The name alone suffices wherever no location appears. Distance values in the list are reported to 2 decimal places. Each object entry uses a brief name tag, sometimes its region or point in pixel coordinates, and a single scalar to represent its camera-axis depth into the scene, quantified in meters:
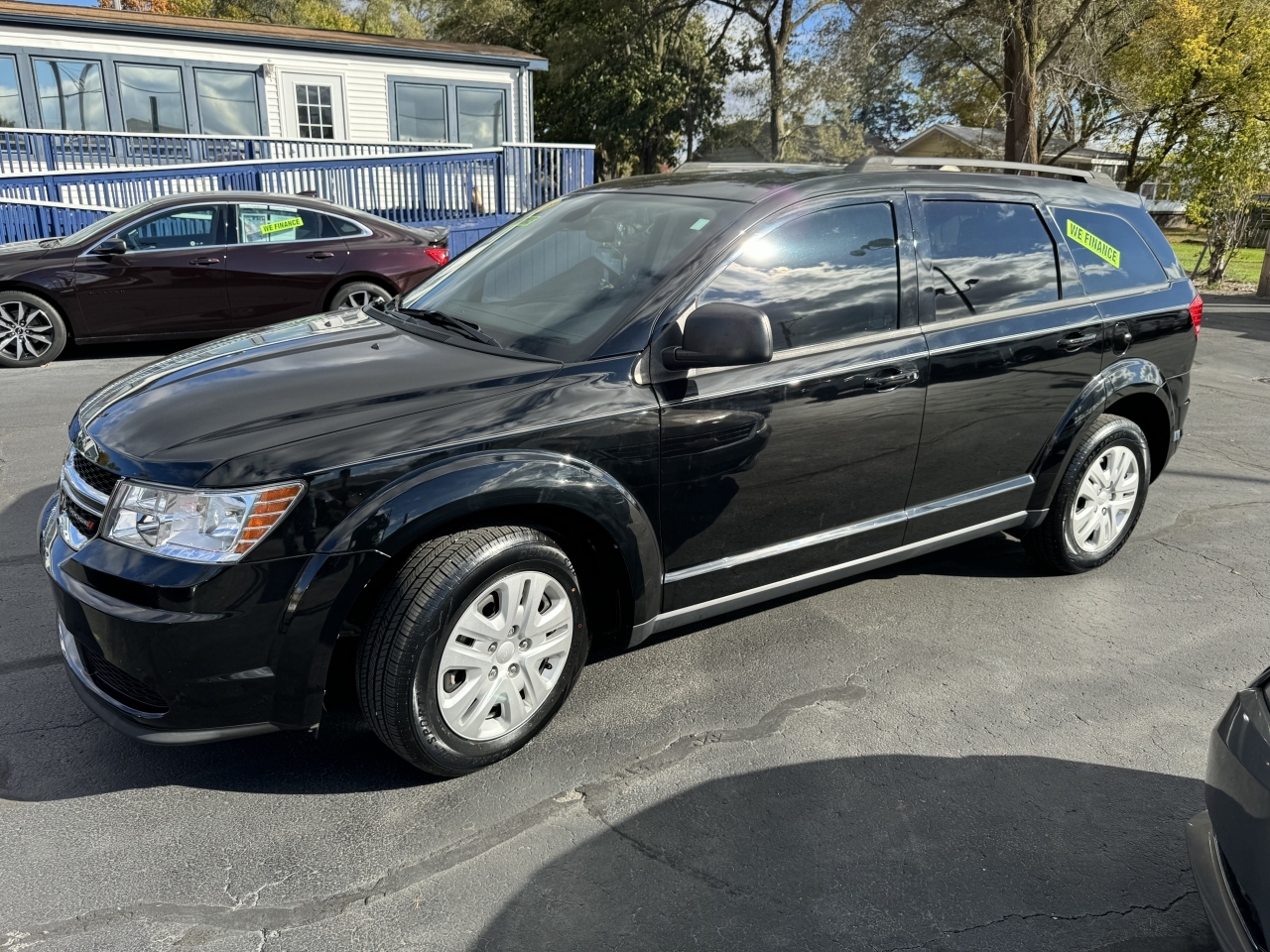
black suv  2.59
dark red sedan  8.38
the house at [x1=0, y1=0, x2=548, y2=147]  16.61
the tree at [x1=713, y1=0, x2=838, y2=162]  30.95
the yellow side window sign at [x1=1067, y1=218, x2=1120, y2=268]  4.29
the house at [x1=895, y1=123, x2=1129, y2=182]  26.53
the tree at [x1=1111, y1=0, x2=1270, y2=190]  17.28
